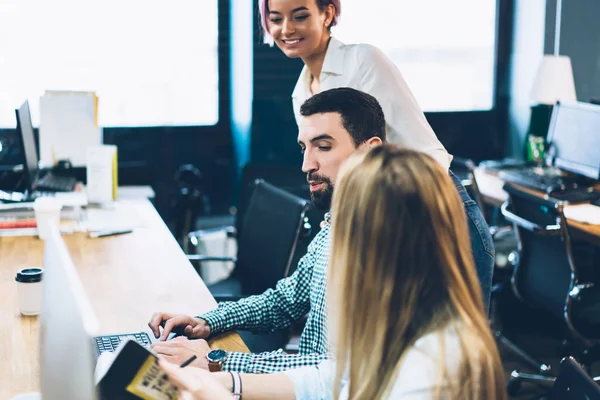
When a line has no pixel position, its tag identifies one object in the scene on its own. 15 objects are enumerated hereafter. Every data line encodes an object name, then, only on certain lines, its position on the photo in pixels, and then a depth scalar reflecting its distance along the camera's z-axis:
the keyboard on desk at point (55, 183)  3.54
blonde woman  1.15
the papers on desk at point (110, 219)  3.10
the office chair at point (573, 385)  1.31
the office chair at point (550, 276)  3.01
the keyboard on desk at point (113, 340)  1.80
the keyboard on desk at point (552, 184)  3.76
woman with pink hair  2.28
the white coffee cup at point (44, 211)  2.96
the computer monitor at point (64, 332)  0.88
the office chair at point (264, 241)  2.59
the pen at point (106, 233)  2.96
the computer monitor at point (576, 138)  4.02
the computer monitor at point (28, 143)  3.30
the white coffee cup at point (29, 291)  2.07
